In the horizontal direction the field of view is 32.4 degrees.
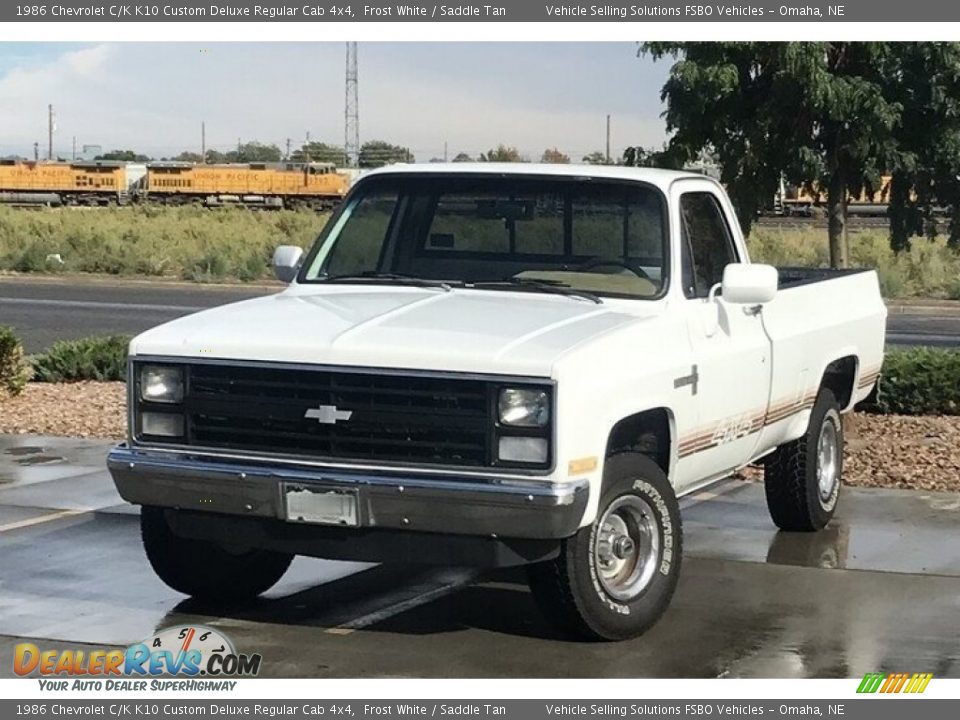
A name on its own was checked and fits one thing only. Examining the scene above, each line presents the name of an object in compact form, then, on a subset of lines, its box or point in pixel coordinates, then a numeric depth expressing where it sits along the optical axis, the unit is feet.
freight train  279.49
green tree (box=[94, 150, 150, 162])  452.35
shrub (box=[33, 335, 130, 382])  53.31
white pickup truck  21.56
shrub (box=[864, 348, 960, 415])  44.73
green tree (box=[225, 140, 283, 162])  495.41
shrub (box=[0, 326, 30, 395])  48.32
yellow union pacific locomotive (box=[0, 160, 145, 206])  294.05
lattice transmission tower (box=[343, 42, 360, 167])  245.00
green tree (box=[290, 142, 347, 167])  402.31
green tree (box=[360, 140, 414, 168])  339.98
